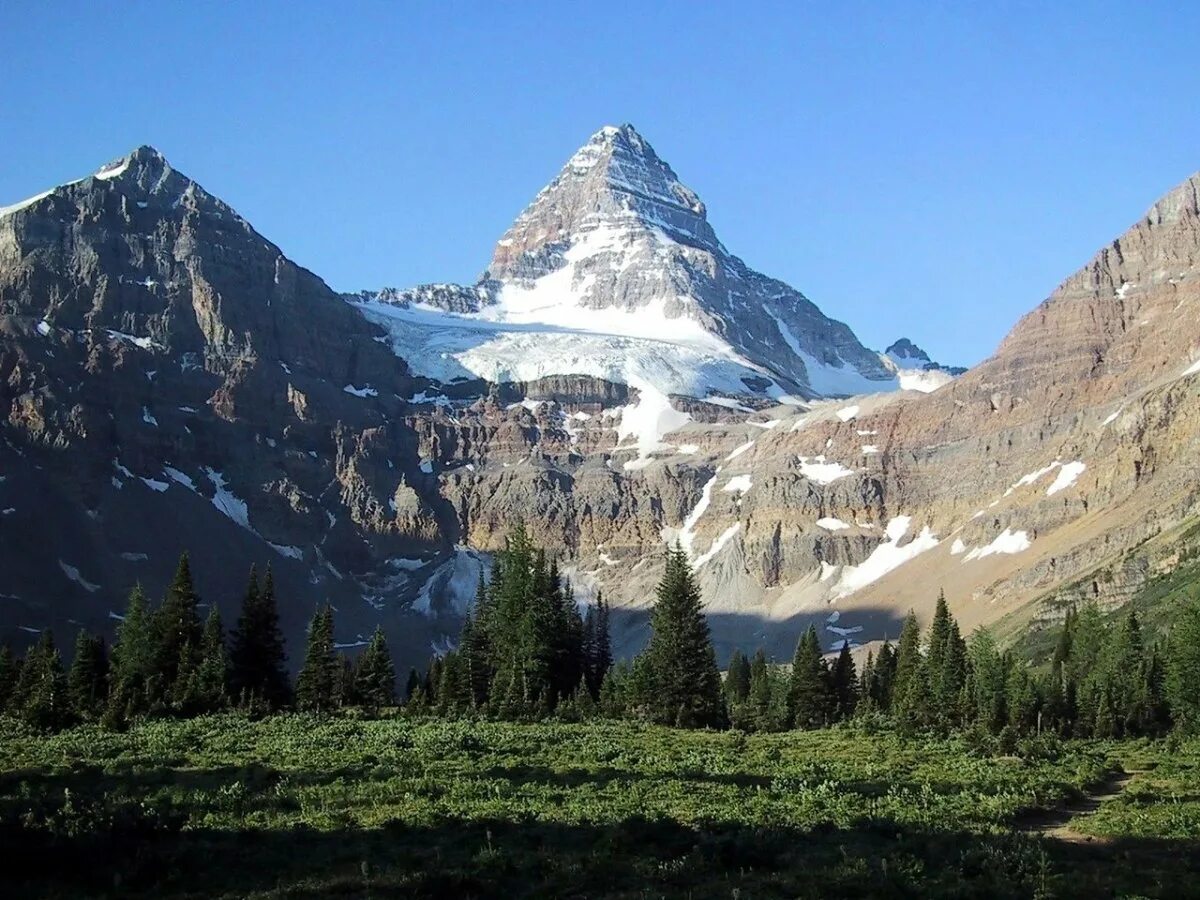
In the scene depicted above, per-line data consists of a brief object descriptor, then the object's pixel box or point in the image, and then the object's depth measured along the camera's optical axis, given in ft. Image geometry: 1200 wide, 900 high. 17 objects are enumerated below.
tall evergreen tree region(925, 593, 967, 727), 241.76
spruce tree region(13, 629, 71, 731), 151.94
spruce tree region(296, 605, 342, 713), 247.09
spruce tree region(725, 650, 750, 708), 368.81
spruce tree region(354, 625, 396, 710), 254.47
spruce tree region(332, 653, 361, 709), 247.85
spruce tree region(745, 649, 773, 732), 226.17
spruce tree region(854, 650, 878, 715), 262.47
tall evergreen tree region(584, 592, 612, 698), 262.39
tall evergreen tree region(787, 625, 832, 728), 285.02
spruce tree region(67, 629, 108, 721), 220.23
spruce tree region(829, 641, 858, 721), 317.03
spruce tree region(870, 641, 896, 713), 329.25
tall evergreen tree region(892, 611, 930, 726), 225.56
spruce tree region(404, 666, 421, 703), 340.02
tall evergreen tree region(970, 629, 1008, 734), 190.33
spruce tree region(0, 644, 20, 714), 259.60
